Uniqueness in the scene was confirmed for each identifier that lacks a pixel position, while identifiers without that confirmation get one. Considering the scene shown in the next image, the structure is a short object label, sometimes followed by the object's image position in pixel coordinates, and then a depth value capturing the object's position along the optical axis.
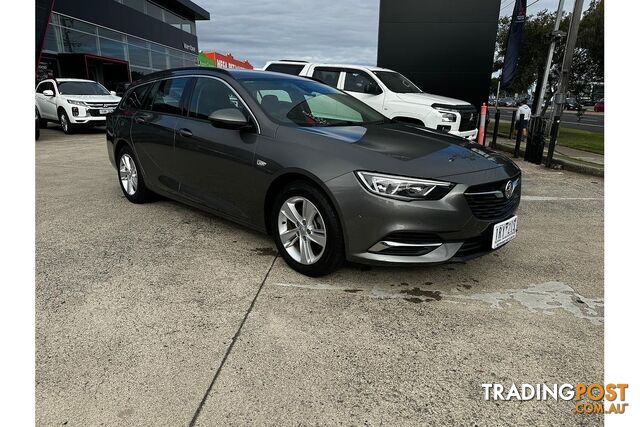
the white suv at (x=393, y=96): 8.38
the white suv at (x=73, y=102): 13.78
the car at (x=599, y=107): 43.51
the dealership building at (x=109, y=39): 23.27
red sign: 30.68
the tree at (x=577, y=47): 17.03
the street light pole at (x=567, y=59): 9.43
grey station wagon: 2.96
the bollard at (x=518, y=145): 9.67
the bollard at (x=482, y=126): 9.40
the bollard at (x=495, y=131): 11.24
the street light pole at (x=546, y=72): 11.92
